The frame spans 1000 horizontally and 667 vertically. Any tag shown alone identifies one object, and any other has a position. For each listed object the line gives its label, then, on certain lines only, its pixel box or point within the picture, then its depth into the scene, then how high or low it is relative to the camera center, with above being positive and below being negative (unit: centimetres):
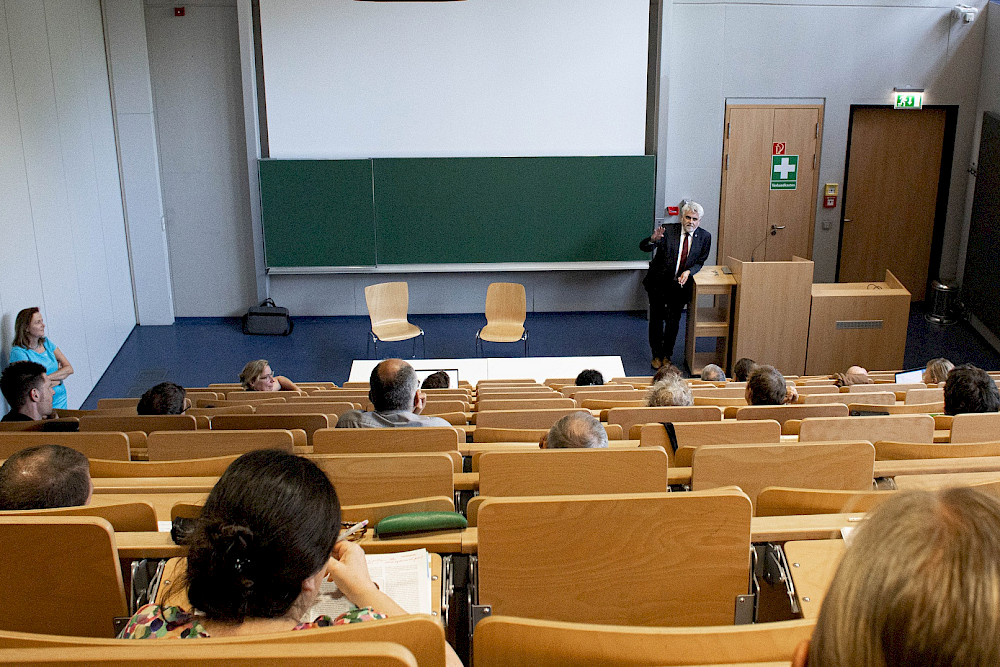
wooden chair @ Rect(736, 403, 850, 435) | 448 -131
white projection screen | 970 +92
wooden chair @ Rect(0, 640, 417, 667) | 133 -76
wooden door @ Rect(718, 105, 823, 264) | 1024 -33
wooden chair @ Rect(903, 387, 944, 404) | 546 -150
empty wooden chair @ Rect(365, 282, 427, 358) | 884 -160
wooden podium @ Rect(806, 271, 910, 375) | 827 -161
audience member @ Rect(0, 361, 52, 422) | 536 -143
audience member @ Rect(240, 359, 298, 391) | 643 -161
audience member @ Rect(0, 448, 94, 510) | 248 -91
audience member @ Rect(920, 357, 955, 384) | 629 -154
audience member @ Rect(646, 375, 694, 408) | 474 -128
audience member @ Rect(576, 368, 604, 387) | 693 -174
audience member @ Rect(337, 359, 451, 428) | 417 -117
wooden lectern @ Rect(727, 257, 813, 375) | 820 -144
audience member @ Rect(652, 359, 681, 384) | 524 -134
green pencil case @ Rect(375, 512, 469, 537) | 220 -92
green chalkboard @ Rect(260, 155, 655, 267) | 994 -57
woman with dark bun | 159 -73
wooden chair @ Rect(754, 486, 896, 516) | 242 -96
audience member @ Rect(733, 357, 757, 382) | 635 -154
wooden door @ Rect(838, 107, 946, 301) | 1049 -44
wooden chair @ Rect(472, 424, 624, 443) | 420 -133
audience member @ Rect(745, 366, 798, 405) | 484 -127
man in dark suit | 859 -110
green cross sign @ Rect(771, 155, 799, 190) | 1038 -15
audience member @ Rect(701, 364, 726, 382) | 689 -171
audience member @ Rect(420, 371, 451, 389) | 684 -175
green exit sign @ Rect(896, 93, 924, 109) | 1023 +70
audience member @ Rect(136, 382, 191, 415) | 525 -146
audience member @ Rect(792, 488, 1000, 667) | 94 -47
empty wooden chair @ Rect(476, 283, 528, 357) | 906 -154
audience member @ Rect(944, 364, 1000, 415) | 445 -119
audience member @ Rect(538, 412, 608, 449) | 323 -102
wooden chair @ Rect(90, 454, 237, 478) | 327 -116
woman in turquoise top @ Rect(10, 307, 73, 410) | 638 -141
